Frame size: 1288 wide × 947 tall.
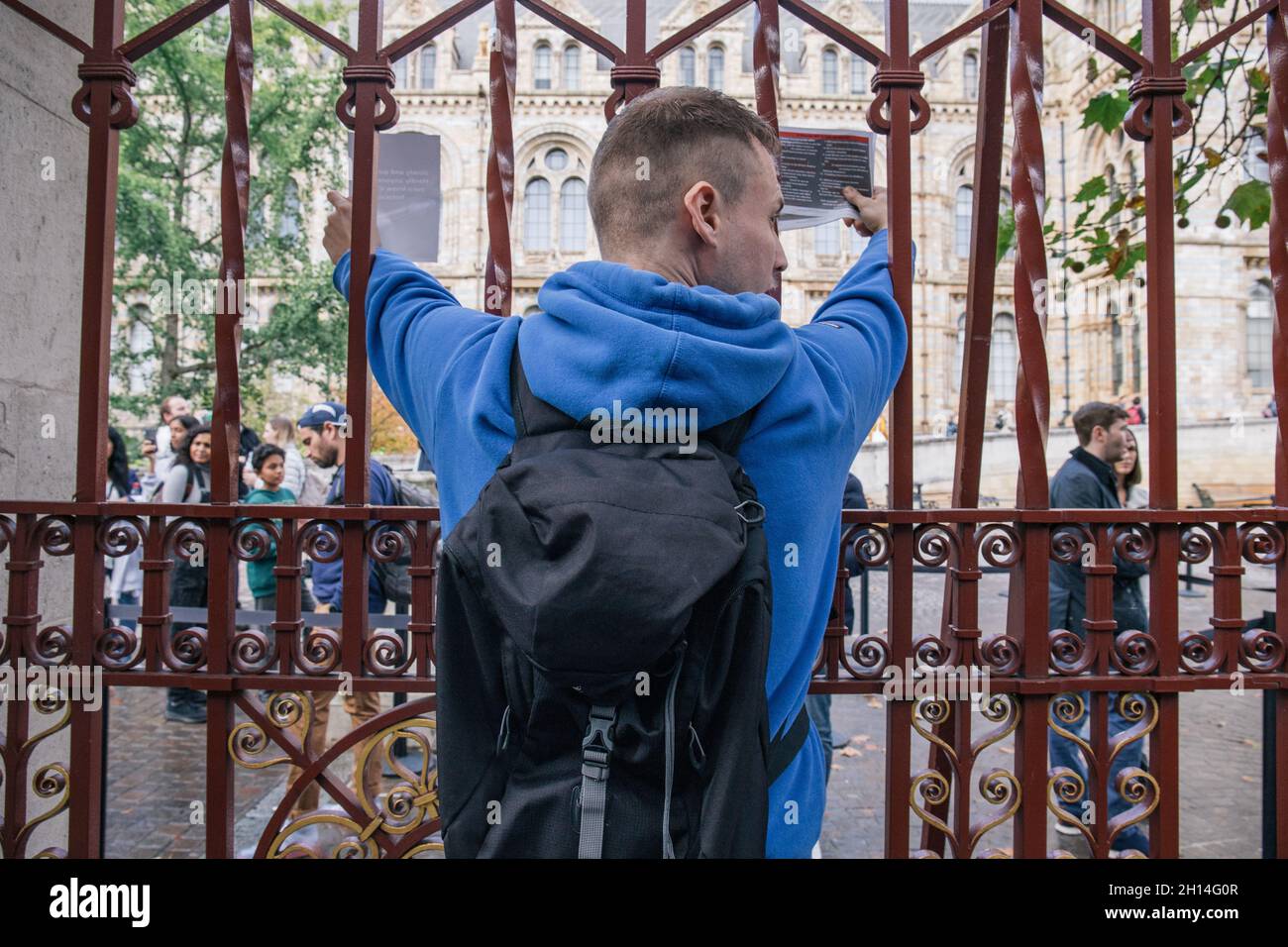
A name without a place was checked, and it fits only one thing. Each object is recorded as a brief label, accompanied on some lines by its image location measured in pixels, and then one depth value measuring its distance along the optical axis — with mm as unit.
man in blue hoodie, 1489
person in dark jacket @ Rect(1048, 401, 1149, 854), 4730
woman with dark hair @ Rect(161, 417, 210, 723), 6492
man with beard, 5039
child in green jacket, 6415
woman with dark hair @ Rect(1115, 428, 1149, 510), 5575
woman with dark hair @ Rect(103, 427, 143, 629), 7078
